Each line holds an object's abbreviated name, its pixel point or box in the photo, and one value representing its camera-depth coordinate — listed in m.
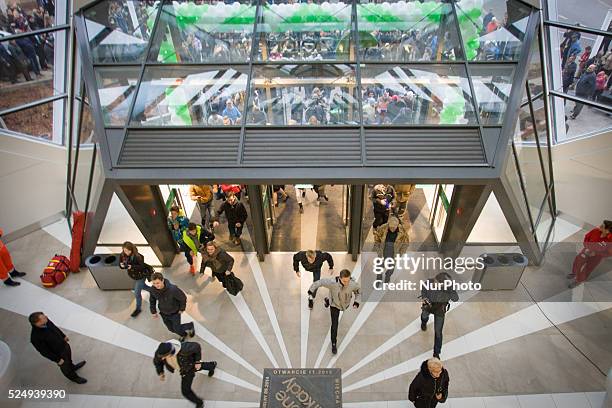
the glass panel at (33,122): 8.57
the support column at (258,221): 7.92
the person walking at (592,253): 7.51
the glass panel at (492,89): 7.03
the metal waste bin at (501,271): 7.82
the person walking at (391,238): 7.35
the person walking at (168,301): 6.25
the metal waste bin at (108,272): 7.98
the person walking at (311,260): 7.32
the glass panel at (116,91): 7.20
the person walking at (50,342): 5.84
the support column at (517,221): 6.82
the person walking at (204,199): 9.24
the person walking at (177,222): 8.12
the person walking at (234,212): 8.66
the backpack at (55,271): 8.39
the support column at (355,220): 7.86
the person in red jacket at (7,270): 8.07
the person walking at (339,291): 6.29
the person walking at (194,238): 8.03
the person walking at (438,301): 6.39
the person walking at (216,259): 7.27
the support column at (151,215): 7.29
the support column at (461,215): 7.17
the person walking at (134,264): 7.16
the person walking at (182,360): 5.42
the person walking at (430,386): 5.14
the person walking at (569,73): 8.55
